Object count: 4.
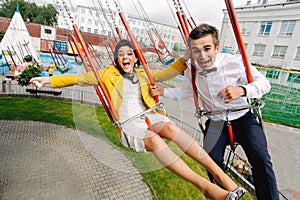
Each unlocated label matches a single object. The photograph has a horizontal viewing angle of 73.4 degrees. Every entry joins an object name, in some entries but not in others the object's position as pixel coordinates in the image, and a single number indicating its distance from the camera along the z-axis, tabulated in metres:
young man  1.59
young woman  1.81
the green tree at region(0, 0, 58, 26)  42.50
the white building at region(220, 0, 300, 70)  14.11
